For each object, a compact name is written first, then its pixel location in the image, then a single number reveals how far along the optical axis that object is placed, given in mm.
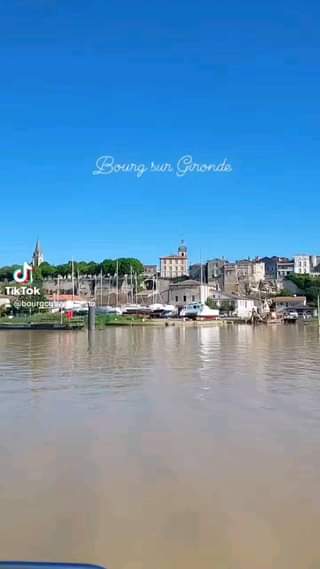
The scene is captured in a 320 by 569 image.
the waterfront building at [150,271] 168412
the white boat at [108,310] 73875
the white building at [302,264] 196375
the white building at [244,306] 99250
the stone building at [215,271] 149375
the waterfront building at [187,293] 101625
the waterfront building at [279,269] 196500
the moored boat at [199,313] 76244
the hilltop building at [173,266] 179000
